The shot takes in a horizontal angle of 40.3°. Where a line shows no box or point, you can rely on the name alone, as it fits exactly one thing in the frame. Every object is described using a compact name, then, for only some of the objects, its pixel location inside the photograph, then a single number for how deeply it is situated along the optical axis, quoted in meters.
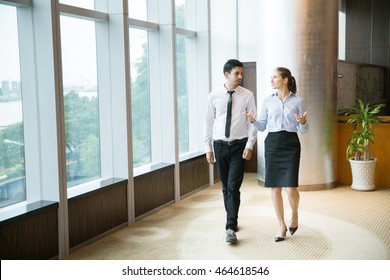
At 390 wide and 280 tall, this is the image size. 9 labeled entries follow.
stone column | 6.60
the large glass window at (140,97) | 5.84
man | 4.59
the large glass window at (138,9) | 5.75
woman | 4.47
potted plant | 6.67
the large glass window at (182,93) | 6.87
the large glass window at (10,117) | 4.08
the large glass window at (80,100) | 4.77
